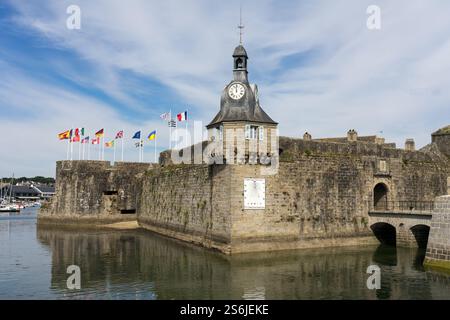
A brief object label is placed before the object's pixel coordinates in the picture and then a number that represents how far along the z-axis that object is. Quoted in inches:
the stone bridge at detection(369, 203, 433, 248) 996.6
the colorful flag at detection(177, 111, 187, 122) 1398.9
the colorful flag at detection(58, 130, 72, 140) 1755.7
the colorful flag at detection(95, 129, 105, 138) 1800.0
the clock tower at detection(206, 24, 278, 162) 998.4
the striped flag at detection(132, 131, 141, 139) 1759.4
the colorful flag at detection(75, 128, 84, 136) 1802.4
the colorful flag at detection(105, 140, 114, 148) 1905.8
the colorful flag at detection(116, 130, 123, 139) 1794.2
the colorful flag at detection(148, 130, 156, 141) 1680.6
